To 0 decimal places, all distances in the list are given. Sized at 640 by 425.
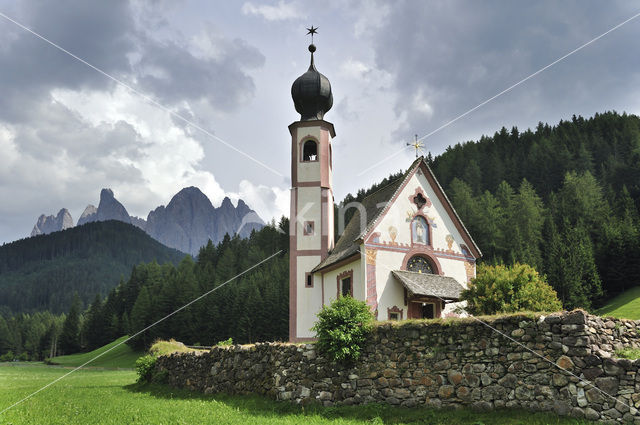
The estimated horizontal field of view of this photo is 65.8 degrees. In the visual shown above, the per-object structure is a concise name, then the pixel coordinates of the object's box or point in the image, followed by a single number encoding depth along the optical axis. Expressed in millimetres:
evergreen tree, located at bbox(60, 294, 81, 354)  106312
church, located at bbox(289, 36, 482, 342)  25141
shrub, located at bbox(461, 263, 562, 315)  18728
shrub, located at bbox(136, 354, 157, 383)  21547
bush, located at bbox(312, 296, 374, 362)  13953
